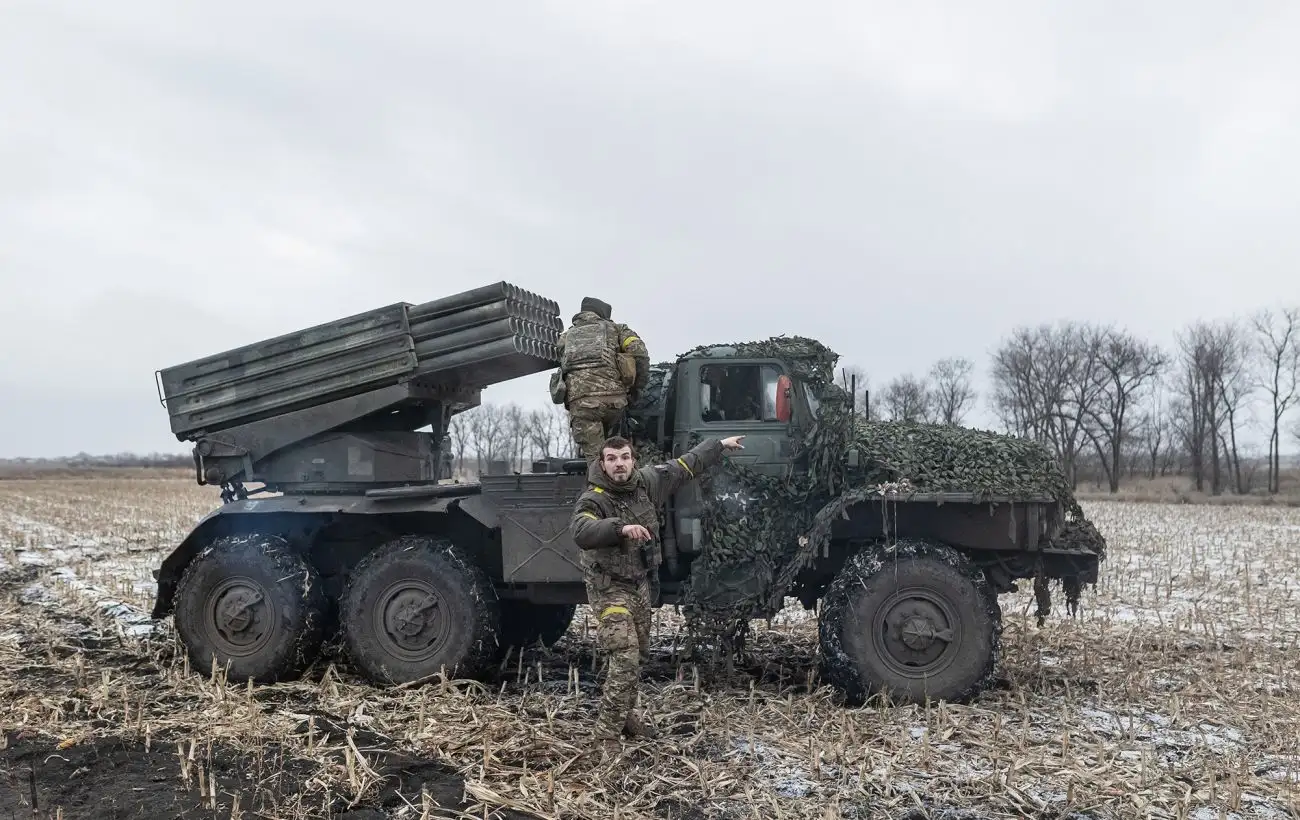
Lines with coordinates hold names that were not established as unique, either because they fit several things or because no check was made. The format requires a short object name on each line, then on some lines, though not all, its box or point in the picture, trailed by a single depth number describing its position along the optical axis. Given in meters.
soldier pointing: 5.58
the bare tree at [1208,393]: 53.56
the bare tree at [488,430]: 51.42
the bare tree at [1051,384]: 52.62
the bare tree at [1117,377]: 52.84
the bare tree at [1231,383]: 53.50
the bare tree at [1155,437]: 64.19
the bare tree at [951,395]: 61.28
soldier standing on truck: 6.83
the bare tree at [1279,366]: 51.22
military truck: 6.62
